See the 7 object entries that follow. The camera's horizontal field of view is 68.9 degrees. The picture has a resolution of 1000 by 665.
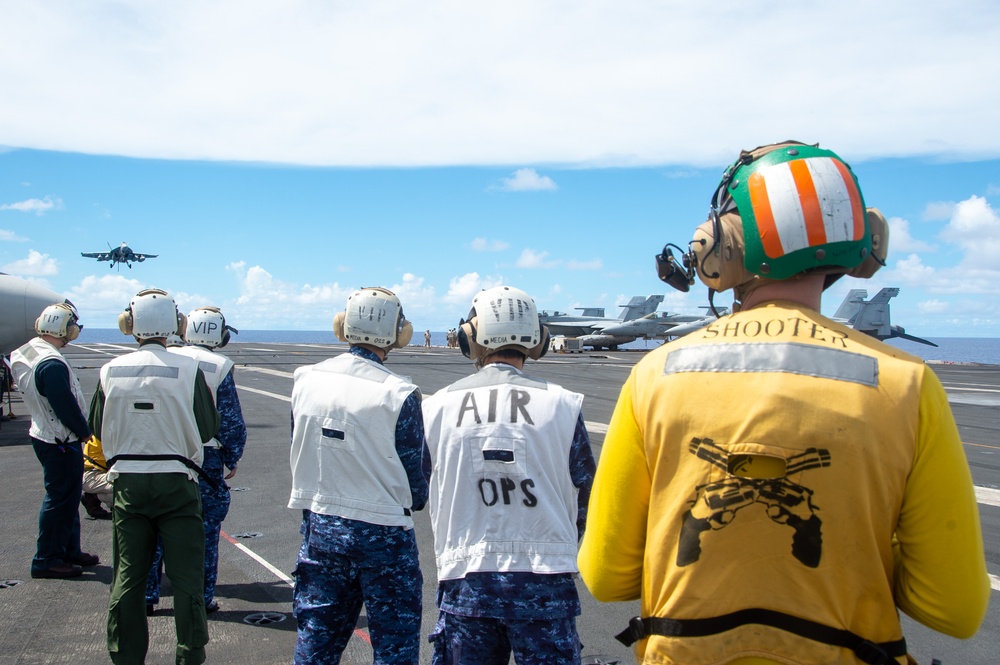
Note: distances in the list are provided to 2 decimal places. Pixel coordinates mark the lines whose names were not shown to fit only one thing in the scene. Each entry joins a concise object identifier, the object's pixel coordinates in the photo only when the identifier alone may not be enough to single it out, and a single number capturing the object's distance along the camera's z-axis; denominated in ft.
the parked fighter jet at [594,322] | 183.62
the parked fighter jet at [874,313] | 165.48
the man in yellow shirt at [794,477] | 5.33
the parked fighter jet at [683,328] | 165.17
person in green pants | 13.71
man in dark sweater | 18.92
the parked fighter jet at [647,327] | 179.52
